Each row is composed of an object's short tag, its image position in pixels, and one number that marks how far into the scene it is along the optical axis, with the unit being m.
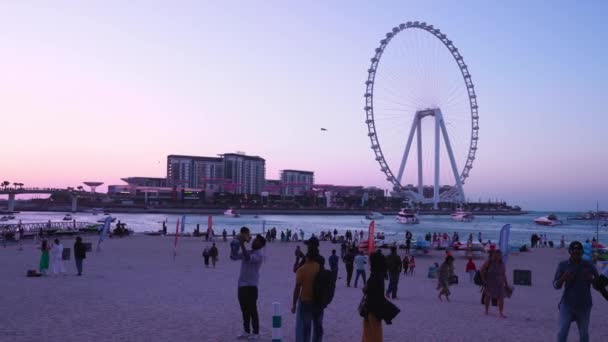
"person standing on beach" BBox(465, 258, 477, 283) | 19.09
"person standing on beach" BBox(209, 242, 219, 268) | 22.84
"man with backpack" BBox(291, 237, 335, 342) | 6.77
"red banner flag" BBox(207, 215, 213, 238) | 41.67
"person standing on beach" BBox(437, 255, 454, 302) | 13.74
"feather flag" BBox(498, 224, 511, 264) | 20.58
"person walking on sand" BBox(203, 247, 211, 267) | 22.67
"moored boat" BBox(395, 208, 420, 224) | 113.00
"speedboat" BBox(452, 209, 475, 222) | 143.00
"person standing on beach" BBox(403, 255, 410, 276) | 21.56
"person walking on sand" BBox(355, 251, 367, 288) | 15.67
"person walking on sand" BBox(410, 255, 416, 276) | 21.81
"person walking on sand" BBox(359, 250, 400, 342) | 5.91
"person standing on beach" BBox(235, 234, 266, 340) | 8.13
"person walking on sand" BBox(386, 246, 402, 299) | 13.98
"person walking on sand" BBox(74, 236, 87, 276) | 16.80
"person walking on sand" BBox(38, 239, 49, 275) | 16.81
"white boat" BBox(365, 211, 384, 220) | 140.30
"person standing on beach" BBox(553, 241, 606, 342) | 6.66
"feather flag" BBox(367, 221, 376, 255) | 22.28
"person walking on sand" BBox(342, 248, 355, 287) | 16.89
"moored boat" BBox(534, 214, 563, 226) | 118.60
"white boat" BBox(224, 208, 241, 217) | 159.88
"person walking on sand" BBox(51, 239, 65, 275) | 16.94
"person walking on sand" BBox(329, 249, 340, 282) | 15.37
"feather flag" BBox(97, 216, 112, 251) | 28.27
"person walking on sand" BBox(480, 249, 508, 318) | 11.05
